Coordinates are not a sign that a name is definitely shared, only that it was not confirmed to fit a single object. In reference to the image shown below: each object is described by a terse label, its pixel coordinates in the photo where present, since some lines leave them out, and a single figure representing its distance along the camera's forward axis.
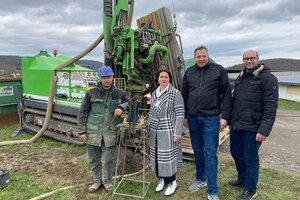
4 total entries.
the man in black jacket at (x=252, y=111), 2.14
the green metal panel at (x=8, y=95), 5.31
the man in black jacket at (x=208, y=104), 2.34
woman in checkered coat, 2.37
